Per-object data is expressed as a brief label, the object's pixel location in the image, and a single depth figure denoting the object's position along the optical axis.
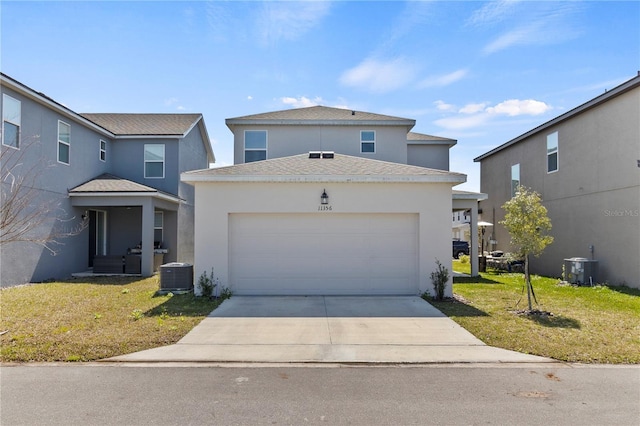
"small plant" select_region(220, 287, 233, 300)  10.38
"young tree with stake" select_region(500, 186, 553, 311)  9.05
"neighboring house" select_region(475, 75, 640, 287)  12.77
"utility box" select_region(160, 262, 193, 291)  11.31
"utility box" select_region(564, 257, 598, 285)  13.62
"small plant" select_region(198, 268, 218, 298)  10.33
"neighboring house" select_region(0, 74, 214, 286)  12.43
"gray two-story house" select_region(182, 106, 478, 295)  10.59
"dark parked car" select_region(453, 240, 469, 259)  30.64
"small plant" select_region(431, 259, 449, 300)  10.38
